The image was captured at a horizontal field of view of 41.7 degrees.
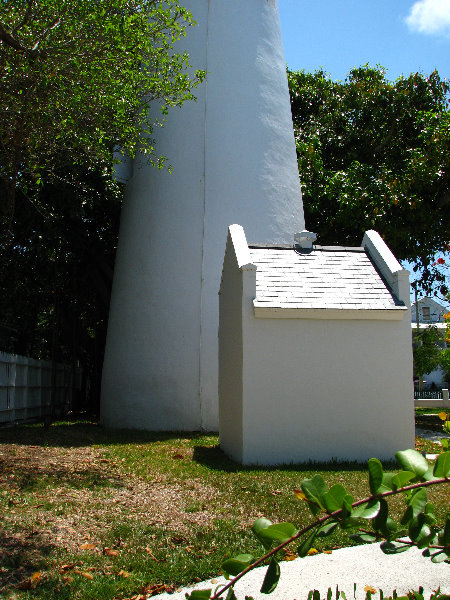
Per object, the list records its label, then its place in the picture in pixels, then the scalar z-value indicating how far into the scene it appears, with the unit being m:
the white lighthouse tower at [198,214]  14.83
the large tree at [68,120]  9.66
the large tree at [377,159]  19.14
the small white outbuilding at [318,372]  9.75
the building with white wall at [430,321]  62.91
